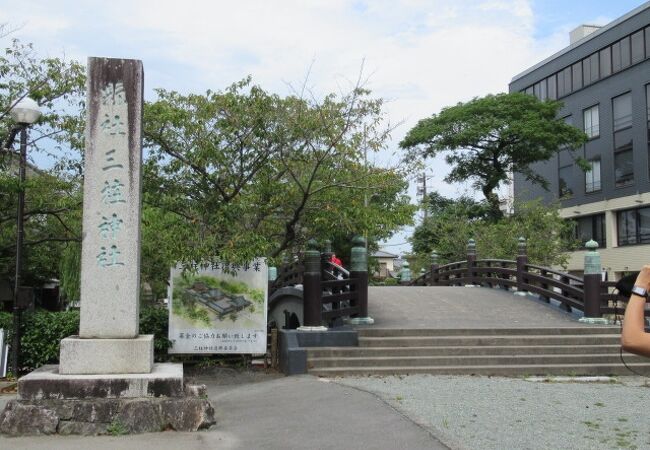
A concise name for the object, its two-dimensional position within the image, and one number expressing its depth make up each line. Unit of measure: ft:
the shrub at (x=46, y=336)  38.55
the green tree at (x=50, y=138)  41.55
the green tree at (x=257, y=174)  38.63
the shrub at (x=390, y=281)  122.64
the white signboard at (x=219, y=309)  38.17
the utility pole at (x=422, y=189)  149.70
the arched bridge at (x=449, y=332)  37.40
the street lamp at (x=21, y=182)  35.45
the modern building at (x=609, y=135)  117.08
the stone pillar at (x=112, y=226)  24.71
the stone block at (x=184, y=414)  23.41
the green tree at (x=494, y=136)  111.45
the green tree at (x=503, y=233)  86.74
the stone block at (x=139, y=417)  23.08
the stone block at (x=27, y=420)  22.59
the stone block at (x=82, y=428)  22.84
